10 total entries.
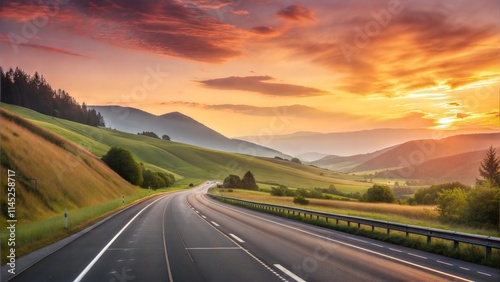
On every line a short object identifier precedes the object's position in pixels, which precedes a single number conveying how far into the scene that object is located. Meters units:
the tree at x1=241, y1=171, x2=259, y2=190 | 124.74
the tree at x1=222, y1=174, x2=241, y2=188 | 124.69
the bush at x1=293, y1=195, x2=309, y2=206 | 57.80
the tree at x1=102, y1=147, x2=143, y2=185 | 87.00
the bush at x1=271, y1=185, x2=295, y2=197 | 94.34
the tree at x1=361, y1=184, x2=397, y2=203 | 73.44
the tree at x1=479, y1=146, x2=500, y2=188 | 82.69
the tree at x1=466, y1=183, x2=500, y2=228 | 28.59
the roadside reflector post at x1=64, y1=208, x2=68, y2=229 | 21.52
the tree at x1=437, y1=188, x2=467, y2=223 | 34.03
